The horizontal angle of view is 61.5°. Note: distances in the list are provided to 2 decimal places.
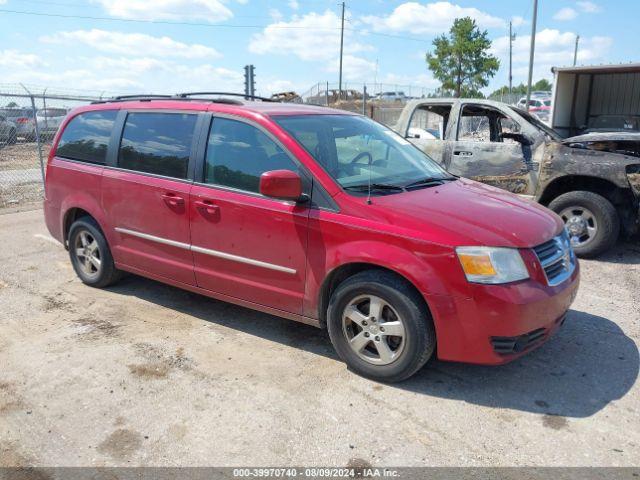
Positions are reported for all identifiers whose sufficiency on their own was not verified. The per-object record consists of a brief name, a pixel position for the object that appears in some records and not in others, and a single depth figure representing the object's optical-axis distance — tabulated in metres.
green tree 32.09
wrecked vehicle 6.04
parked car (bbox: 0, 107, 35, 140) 11.43
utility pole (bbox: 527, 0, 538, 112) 20.86
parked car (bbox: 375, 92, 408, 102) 29.26
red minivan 3.15
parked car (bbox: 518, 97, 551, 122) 26.71
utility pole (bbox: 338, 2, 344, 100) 40.20
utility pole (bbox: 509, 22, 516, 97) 39.64
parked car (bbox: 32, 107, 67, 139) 13.90
